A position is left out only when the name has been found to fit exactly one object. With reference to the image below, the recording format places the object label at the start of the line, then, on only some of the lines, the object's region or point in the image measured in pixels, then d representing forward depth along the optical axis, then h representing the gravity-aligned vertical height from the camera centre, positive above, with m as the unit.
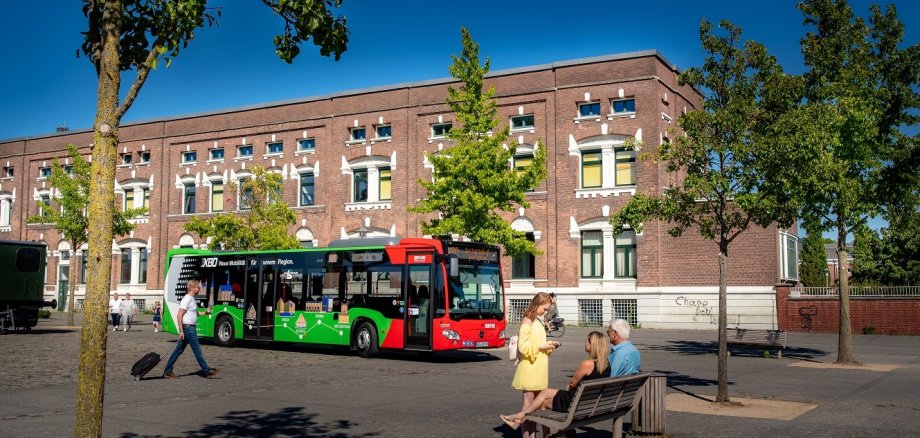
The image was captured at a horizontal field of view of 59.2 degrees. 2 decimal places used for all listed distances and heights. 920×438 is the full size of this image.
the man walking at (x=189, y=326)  15.86 -0.81
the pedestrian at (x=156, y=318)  32.66 -1.37
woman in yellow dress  8.59 -0.69
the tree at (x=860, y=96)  18.45 +4.56
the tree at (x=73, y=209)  35.41 +3.33
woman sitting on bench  8.48 -0.93
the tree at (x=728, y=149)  12.80 +2.28
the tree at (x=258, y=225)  36.75 +2.80
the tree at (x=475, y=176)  28.28 +3.93
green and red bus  20.19 -0.26
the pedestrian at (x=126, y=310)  32.91 -1.05
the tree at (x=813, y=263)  50.88 +1.74
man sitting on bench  8.89 -0.71
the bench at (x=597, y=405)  7.75 -1.17
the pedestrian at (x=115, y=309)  33.69 -1.04
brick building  34.22 +5.51
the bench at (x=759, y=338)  21.12 -1.27
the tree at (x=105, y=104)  5.26 +1.22
